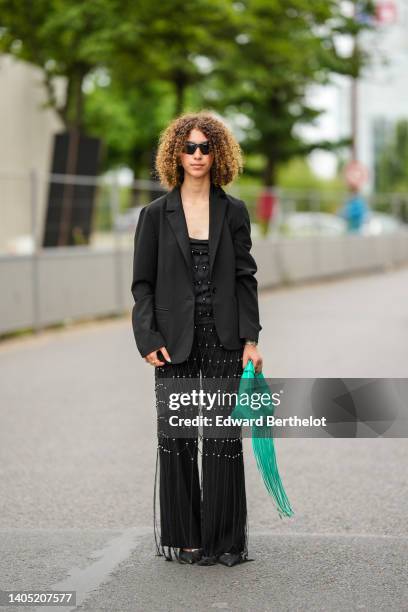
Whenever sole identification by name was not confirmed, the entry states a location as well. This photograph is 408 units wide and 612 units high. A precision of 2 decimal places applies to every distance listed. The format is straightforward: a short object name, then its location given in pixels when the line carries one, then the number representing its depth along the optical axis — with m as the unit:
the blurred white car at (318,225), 24.28
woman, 4.77
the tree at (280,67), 26.08
